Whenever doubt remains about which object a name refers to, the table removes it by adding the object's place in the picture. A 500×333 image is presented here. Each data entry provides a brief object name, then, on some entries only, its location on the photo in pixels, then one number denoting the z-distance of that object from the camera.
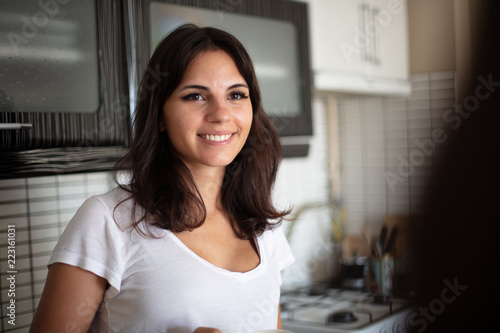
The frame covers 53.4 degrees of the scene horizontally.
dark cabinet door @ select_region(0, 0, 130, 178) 0.96
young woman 0.89
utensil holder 2.25
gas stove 1.77
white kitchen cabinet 1.80
